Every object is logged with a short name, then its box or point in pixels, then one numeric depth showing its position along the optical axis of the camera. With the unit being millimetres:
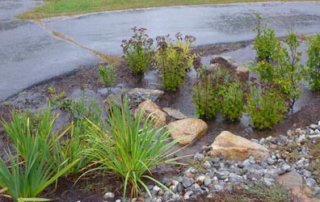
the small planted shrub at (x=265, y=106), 6109
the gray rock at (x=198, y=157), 5098
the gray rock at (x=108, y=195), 4441
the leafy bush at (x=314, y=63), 7215
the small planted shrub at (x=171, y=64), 7434
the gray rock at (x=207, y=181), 4513
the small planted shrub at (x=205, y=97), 6500
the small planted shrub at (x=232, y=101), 6289
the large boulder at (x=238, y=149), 5113
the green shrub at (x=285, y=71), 6691
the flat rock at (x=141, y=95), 7039
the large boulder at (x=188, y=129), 5812
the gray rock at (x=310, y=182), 4416
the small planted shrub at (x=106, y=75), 7418
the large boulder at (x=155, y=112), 6199
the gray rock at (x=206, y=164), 4884
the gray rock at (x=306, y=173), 4625
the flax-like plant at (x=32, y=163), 4113
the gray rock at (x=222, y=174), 4633
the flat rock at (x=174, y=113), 6562
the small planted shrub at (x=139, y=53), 7938
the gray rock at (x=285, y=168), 4723
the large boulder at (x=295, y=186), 4195
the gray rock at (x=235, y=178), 4520
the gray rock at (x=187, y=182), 4527
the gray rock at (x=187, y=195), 4352
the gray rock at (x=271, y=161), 4965
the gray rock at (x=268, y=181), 4387
